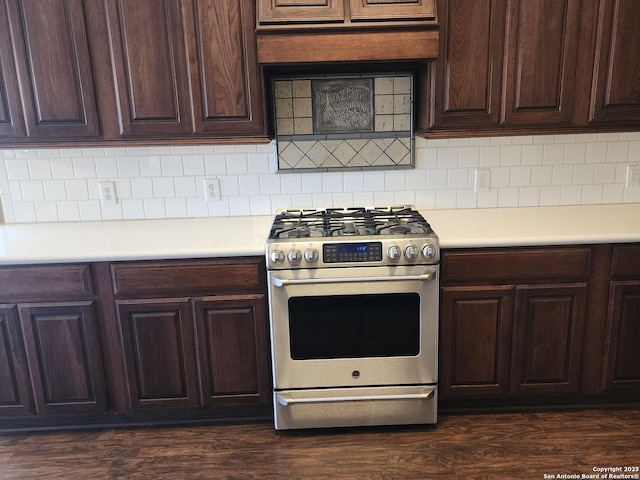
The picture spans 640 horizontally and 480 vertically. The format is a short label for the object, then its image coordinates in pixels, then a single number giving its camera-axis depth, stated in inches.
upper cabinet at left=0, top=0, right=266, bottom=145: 88.0
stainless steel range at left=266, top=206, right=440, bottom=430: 84.4
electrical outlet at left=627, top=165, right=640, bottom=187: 108.0
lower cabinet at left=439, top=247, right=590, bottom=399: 87.9
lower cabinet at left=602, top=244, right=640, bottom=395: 88.2
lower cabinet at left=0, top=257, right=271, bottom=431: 86.8
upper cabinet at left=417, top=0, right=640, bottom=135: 90.0
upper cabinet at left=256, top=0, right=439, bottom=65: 85.3
